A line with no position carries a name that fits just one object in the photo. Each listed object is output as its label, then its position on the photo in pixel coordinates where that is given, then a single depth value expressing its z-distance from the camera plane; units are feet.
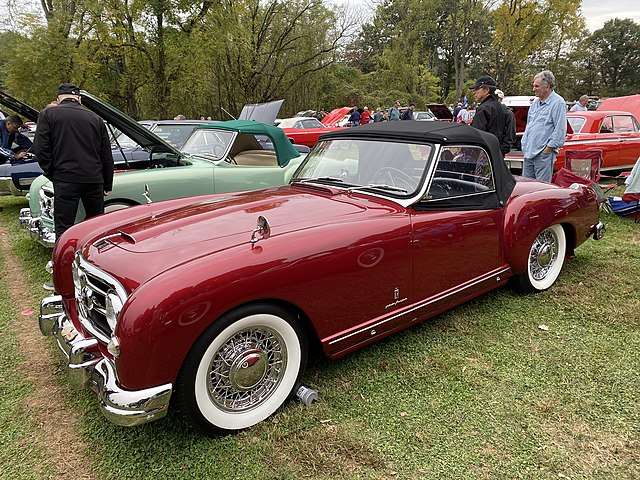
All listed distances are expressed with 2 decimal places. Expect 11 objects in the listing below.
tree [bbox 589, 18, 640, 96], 165.48
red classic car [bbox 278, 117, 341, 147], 47.89
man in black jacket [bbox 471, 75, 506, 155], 18.99
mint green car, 16.72
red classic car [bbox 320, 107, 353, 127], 67.41
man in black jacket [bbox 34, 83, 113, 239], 13.98
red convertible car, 6.89
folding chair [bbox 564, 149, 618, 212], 22.95
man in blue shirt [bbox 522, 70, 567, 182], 18.67
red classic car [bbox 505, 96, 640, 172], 30.01
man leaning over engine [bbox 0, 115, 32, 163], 27.89
